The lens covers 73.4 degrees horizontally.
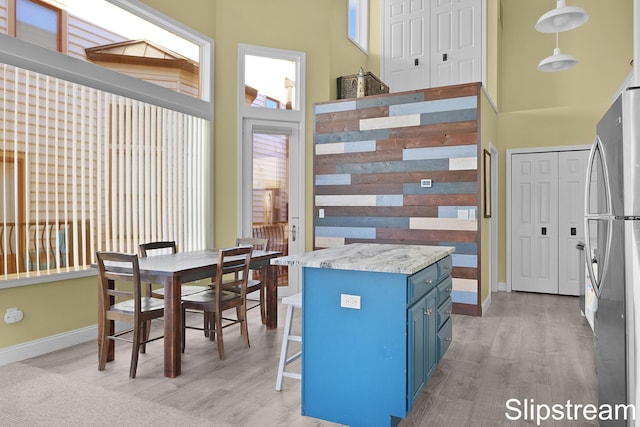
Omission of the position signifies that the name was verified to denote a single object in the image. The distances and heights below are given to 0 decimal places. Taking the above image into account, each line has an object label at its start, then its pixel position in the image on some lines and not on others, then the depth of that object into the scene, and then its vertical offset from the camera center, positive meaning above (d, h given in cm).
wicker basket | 560 +165
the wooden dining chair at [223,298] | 328 -71
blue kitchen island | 219 -68
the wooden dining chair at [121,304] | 289 -70
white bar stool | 276 -84
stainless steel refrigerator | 180 -19
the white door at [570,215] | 588 -8
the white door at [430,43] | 628 +254
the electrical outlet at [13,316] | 324 -81
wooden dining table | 292 -50
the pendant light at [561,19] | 382 +175
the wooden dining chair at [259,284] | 392 -69
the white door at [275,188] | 543 +27
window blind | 328 +32
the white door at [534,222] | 603 -19
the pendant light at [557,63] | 459 +161
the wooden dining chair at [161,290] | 366 -64
